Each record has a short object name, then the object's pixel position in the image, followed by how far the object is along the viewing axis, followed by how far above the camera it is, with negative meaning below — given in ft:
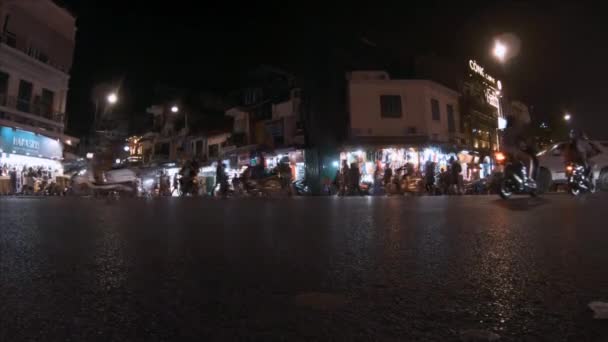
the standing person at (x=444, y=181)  60.94 +4.22
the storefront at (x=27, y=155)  74.02 +11.53
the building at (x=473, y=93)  85.87 +26.43
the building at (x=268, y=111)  87.40 +22.18
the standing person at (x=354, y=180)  63.67 +4.75
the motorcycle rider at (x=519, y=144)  26.35 +4.11
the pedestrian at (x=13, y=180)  71.97 +6.07
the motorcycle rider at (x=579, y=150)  31.50 +4.46
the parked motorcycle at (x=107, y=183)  45.03 +3.46
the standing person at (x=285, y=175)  48.78 +4.37
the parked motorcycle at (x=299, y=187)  60.29 +3.64
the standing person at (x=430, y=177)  60.08 +4.76
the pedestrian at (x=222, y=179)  55.52 +4.49
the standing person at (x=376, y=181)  68.59 +4.93
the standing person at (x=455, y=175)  59.57 +5.00
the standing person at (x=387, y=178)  64.14 +5.05
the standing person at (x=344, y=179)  64.54 +4.95
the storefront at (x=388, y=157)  76.18 +9.79
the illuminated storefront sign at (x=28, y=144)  73.56 +13.56
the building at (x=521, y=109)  120.98 +29.79
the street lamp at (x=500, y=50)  44.37 +16.78
